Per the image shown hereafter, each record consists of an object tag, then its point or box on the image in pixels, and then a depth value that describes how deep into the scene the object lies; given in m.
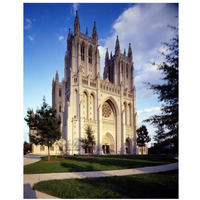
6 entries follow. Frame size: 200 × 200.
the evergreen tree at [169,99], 6.84
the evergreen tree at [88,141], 26.51
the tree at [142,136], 41.19
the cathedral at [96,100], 35.79
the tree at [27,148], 41.79
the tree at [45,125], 17.03
